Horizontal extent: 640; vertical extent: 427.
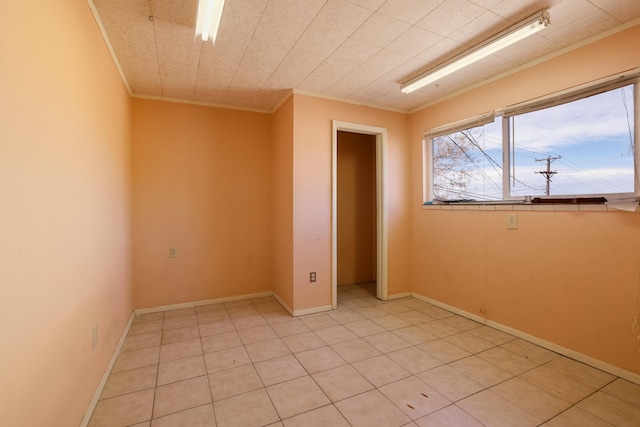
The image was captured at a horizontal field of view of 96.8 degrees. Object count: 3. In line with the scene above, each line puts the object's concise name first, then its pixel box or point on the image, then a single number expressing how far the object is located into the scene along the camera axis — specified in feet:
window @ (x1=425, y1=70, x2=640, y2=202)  7.04
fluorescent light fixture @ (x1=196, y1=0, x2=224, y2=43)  5.65
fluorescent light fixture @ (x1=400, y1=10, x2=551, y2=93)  6.28
